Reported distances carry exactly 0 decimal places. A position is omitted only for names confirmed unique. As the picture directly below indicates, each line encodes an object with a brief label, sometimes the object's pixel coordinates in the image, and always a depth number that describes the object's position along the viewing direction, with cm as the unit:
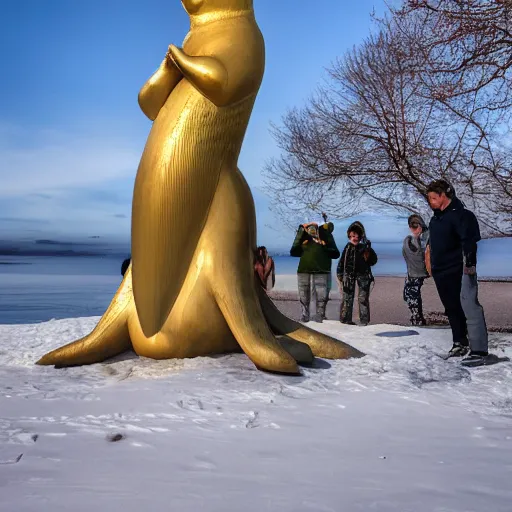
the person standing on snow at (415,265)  831
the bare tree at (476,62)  816
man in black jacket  516
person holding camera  774
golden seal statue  446
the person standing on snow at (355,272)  786
